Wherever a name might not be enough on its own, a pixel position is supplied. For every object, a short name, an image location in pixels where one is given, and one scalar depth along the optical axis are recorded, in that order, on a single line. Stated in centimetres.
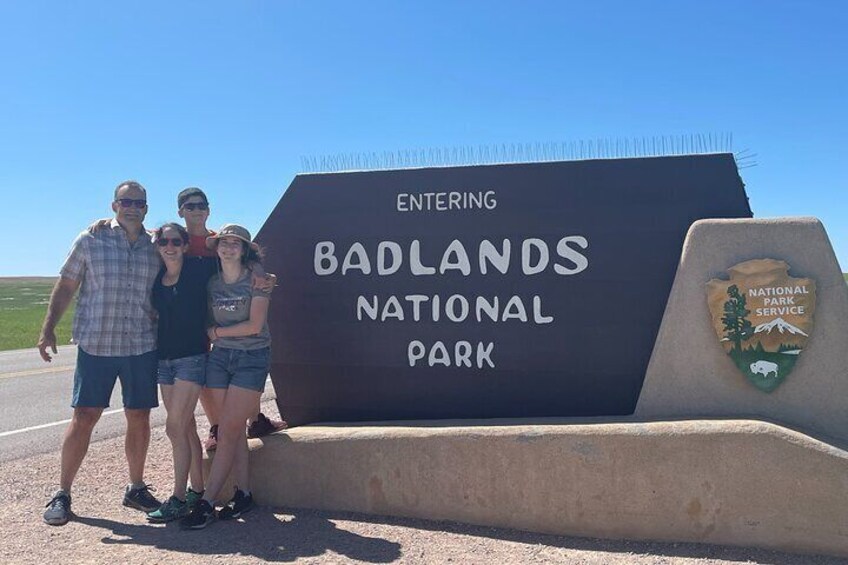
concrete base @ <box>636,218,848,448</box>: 410
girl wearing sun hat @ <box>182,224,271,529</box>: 436
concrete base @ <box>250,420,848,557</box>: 381
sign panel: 460
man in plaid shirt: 455
